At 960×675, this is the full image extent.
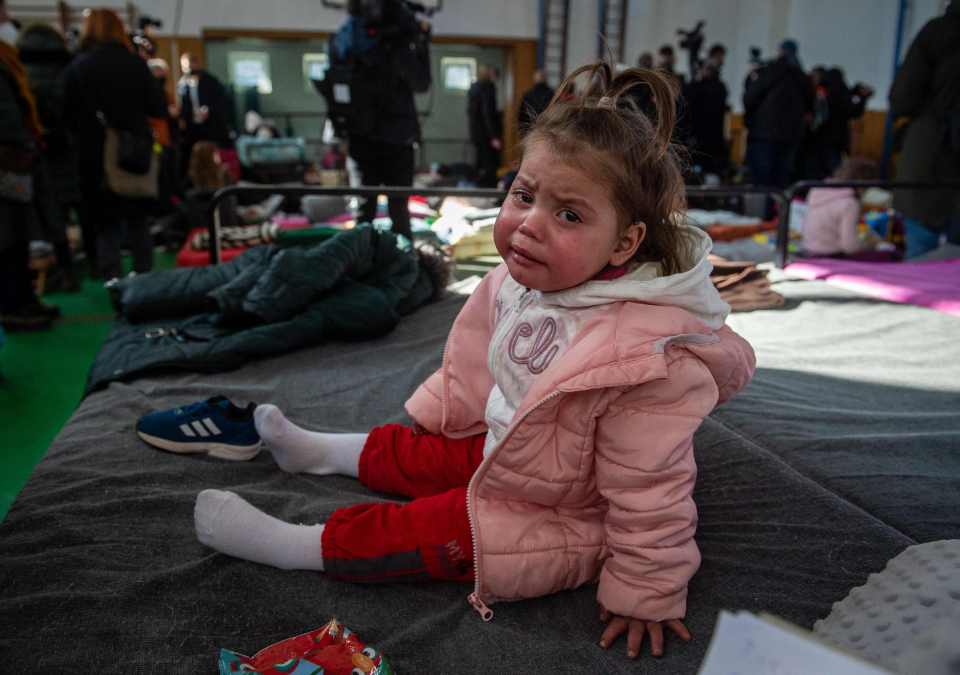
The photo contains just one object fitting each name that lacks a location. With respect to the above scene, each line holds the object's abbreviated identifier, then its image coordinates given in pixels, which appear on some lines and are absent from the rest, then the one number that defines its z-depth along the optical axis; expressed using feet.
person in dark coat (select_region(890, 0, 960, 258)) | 11.03
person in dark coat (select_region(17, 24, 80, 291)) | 13.74
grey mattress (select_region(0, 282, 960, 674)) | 3.16
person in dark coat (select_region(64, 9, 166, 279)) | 12.07
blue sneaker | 4.91
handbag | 12.35
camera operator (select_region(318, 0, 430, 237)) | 11.30
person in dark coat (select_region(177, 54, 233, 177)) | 19.56
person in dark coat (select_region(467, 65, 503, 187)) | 24.58
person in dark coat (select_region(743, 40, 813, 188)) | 17.52
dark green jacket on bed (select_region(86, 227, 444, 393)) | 6.79
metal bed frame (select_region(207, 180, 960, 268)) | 8.84
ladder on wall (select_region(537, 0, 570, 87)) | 32.81
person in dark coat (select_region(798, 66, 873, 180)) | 20.61
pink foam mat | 8.52
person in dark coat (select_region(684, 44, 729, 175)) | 20.76
